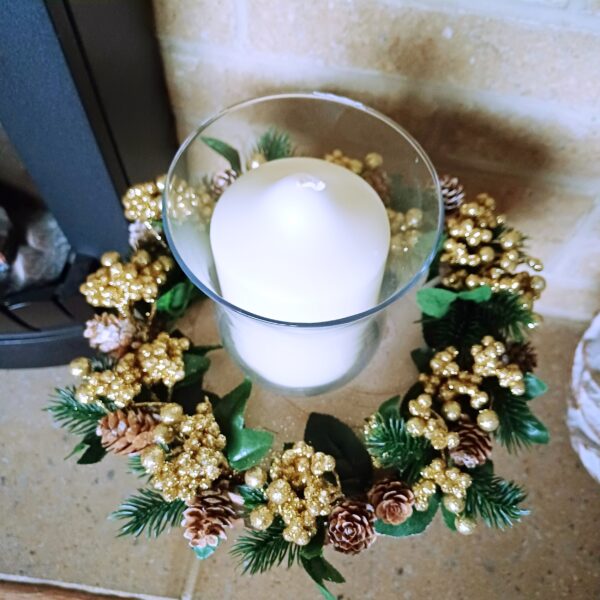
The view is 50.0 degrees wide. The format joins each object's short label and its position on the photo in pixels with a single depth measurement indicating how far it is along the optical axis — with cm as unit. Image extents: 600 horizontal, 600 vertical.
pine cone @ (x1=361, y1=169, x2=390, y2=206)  49
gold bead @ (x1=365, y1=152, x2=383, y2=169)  49
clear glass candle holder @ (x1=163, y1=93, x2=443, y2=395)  43
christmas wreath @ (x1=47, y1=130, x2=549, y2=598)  42
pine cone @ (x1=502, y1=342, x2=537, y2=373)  48
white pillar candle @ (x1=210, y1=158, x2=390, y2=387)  37
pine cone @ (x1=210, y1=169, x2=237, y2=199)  51
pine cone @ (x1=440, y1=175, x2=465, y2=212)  49
